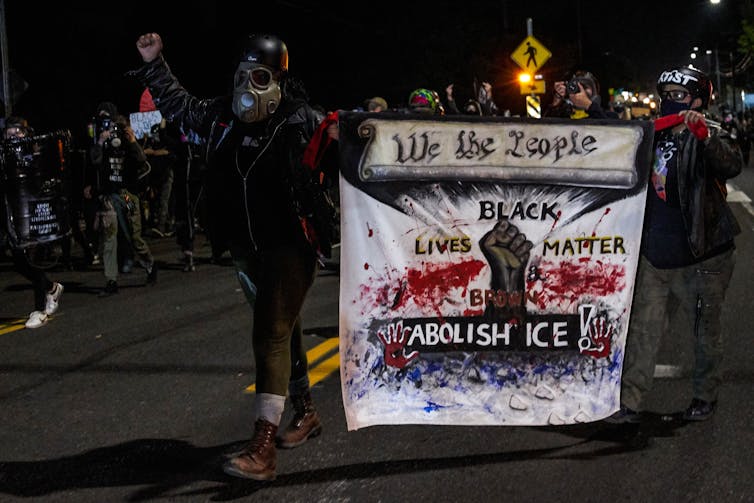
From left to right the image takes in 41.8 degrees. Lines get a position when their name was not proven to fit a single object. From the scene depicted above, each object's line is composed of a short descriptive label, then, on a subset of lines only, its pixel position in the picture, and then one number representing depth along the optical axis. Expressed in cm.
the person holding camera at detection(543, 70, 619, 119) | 572
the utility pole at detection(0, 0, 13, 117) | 1638
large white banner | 430
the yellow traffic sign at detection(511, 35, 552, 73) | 2214
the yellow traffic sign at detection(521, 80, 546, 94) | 2247
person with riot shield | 855
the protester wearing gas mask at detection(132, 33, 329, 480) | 431
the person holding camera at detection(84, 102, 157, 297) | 1021
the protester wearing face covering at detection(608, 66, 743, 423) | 470
